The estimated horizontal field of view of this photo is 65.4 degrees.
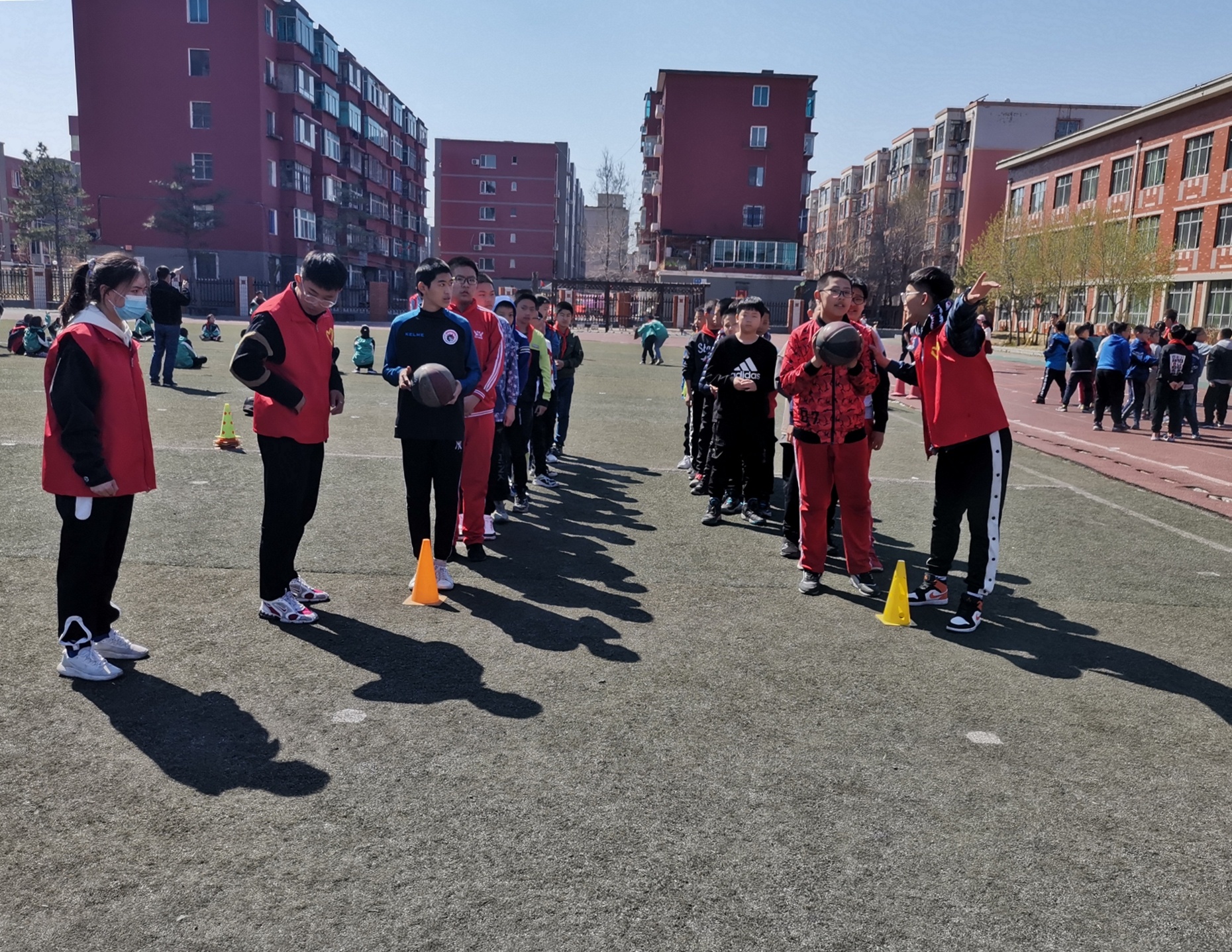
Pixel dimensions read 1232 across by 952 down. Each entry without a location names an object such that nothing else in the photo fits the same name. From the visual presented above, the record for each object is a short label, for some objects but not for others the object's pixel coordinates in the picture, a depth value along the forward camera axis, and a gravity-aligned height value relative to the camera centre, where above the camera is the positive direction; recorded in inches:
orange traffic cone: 242.5 -69.3
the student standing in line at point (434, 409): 244.8 -25.4
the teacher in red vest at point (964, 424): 233.0 -22.2
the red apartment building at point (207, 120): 2294.5 +431.1
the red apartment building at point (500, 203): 3966.5 +441.6
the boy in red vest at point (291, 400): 211.0 -21.7
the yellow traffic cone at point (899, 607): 240.7 -68.7
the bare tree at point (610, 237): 4028.1 +395.8
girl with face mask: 177.9 -29.2
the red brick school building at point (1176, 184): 1701.5 +308.7
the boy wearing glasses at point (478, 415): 275.1 -30.1
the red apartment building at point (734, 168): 2972.4 +471.0
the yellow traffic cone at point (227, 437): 460.4 -65.1
